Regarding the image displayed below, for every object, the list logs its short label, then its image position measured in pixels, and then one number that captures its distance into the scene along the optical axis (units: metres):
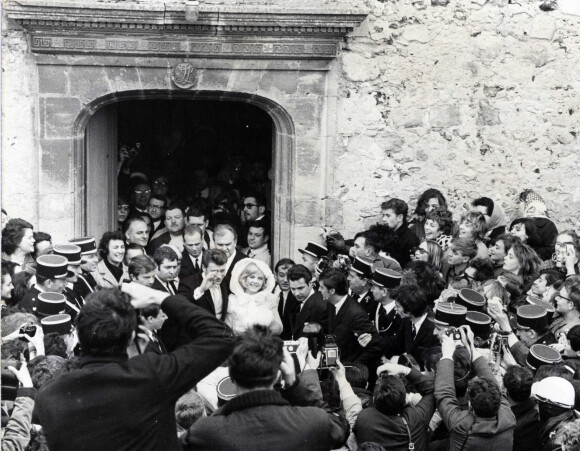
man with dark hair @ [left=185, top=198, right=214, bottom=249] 9.16
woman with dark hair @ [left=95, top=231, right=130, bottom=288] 7.92
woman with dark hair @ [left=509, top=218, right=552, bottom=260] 8.53
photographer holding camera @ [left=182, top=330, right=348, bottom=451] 3.53
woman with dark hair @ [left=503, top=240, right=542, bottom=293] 7.62
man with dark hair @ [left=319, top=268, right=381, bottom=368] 6.57
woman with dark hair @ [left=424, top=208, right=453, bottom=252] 8.36
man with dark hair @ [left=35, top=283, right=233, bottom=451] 3.32
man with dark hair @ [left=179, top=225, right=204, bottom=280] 8.27
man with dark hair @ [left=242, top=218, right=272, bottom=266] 9.40
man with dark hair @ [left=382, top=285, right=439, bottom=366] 6.26
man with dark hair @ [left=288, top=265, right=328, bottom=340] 7.02
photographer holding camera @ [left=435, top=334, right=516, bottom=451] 4.67
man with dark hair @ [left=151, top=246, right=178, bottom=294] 7.28
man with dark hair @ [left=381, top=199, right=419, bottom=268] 8.66
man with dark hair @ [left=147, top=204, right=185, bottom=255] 9.32
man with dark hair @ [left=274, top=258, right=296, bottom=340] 7.52
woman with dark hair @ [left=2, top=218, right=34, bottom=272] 7.64
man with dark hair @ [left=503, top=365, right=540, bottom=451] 5.06
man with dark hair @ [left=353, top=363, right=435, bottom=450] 4.79
